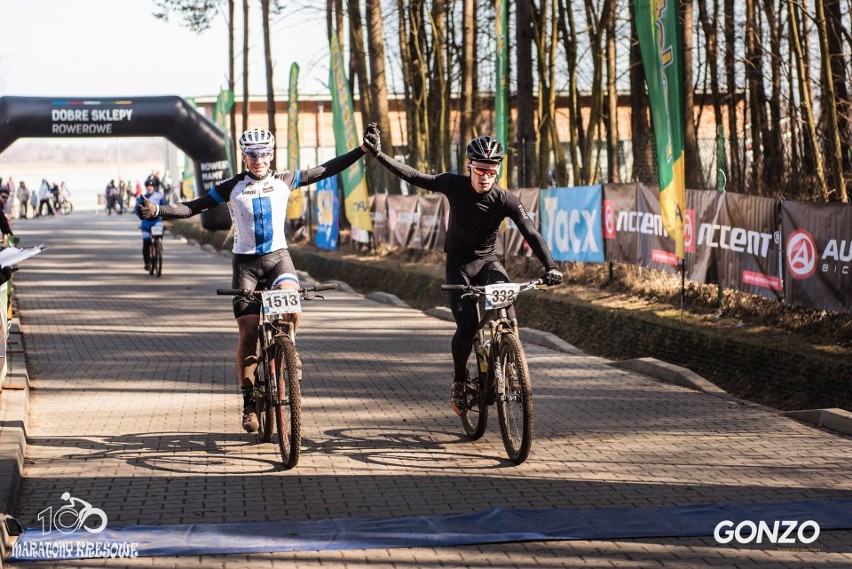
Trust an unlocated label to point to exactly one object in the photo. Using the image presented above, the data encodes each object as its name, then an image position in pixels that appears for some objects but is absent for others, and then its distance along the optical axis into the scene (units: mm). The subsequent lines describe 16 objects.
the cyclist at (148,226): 25688
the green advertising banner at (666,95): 13555
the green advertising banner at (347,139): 27344
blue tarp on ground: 6094
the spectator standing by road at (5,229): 17906
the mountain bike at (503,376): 7891
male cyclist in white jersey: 8688
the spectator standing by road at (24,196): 66375
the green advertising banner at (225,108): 43253
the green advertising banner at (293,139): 34500
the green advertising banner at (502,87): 20031
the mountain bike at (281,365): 7824
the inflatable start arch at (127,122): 37094
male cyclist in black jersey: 8516
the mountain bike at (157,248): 26375
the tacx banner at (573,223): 17484
